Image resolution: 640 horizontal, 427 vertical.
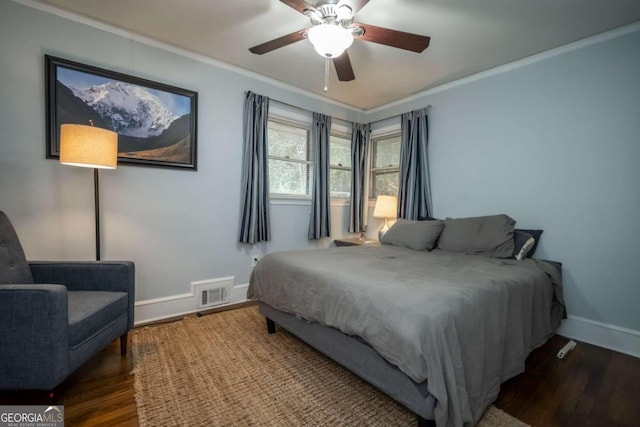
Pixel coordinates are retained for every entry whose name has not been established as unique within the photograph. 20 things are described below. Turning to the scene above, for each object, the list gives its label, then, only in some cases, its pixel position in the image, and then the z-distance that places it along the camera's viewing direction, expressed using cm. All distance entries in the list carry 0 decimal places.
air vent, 283
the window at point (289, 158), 345
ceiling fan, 166
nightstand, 366
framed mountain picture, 212
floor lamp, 183
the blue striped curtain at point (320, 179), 365
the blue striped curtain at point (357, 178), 414
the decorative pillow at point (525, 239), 241
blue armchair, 125
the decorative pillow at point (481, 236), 241
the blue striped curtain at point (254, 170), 305
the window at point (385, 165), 403
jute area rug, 139
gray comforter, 114
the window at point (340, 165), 409
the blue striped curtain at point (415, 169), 343
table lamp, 363
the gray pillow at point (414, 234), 279
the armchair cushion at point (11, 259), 158
